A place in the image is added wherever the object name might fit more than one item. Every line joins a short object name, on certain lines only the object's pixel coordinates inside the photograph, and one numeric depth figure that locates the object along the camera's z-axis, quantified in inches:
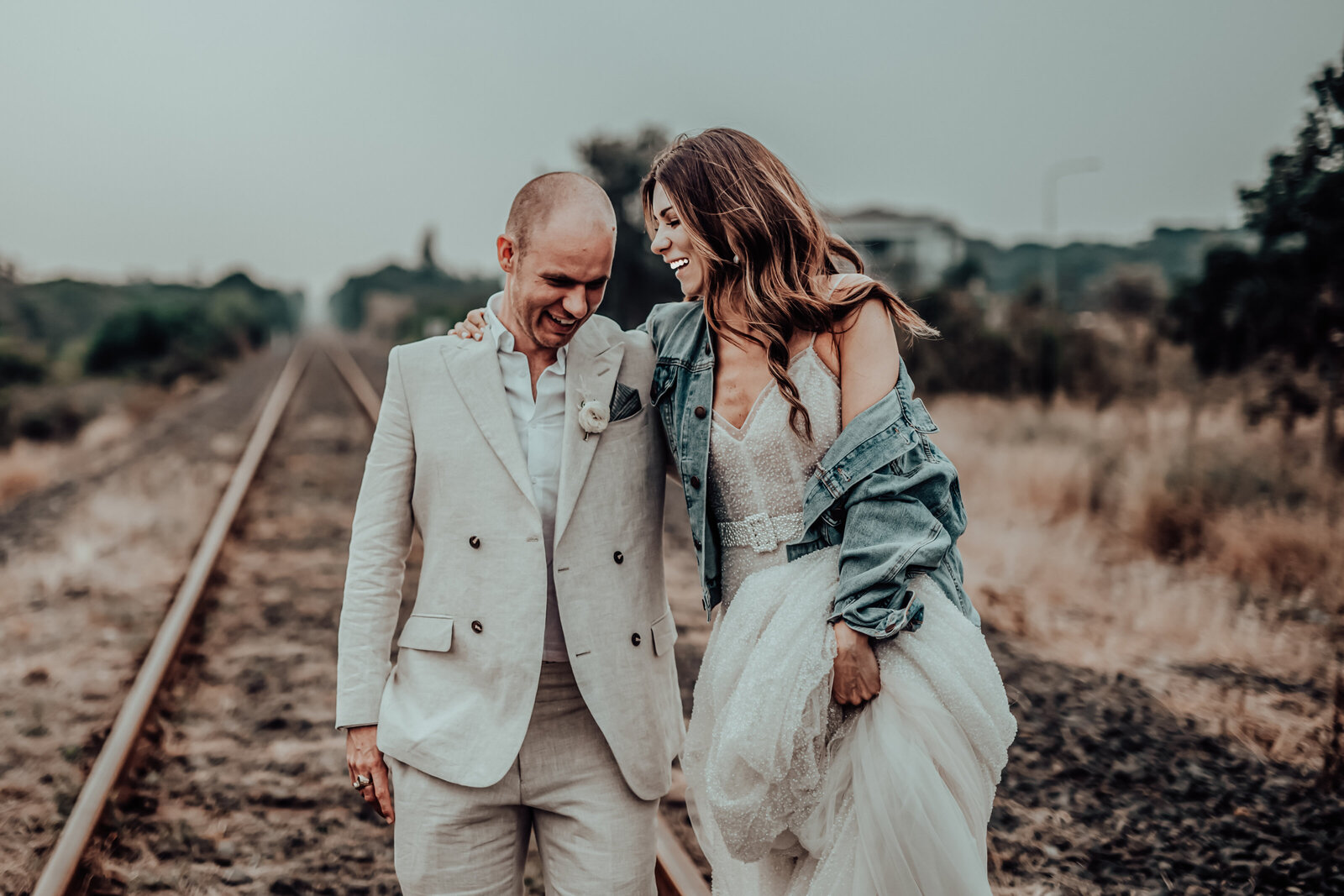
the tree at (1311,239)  298.7
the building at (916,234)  2500.0
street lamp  593.6
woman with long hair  76.8
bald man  86.7
